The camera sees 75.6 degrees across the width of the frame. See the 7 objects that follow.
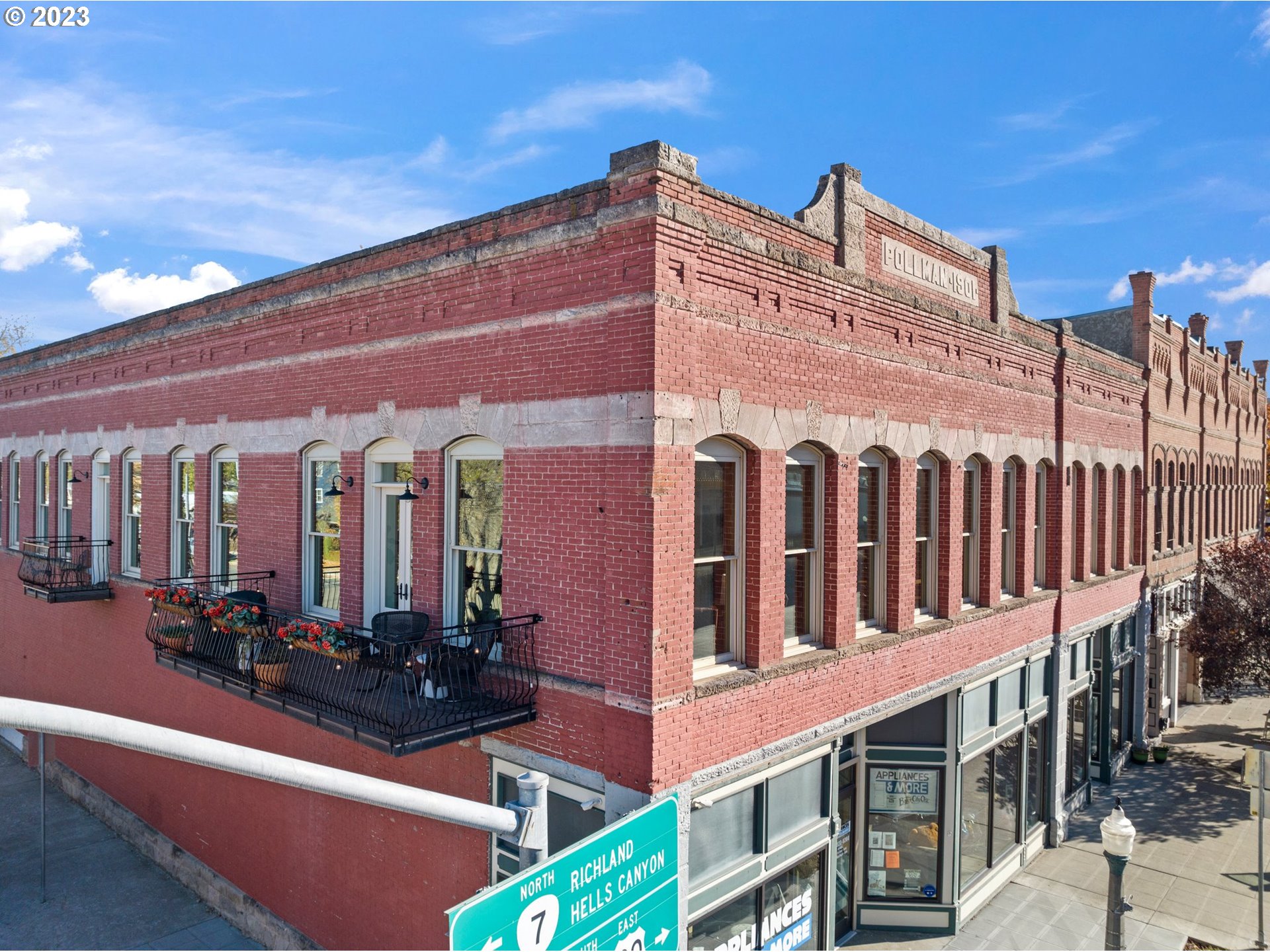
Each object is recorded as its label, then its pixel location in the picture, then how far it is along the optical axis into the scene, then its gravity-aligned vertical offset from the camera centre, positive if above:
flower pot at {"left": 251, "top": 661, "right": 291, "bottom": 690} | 9.91 -2.26
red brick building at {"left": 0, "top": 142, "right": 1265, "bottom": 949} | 7.89 -0.77
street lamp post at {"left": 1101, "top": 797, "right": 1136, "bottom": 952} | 9.73 -4.38
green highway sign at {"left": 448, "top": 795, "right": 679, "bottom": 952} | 3.77 -2.13
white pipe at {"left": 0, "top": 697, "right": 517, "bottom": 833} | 2.27 -0.93
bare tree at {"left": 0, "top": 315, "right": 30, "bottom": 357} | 43.02 +7.44
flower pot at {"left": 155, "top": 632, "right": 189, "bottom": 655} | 11.45 -2.27
